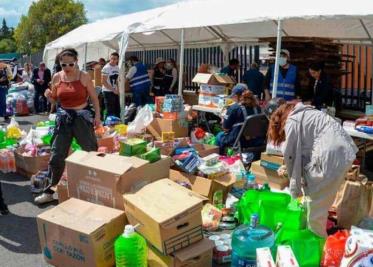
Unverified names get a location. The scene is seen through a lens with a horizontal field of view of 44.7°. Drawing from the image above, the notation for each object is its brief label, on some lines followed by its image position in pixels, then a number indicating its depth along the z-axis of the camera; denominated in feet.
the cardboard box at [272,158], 17.49
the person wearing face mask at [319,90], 21.91
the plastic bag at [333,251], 10.43
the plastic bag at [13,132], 24.70
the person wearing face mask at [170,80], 34.50
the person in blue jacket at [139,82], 33.09
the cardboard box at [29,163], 20.36
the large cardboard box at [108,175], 12.05
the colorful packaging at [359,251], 9.26
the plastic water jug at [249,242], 10.91
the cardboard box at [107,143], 21.77
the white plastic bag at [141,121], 24.53
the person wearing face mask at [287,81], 23.26
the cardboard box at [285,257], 9.19
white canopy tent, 18.67
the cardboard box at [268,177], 17.46
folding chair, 19.04
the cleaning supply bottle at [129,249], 10.50
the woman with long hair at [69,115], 16.31
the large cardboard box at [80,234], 10.99
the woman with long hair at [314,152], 11.38
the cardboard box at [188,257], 10.58
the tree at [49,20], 143.43
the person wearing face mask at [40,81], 47.06
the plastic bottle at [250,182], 17.29
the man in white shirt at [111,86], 33.09
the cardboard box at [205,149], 20.30
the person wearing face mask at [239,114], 19.60
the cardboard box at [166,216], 10.39
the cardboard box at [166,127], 24.68
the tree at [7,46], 244.07
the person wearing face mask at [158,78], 34.40
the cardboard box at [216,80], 26.05
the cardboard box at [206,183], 16.01
